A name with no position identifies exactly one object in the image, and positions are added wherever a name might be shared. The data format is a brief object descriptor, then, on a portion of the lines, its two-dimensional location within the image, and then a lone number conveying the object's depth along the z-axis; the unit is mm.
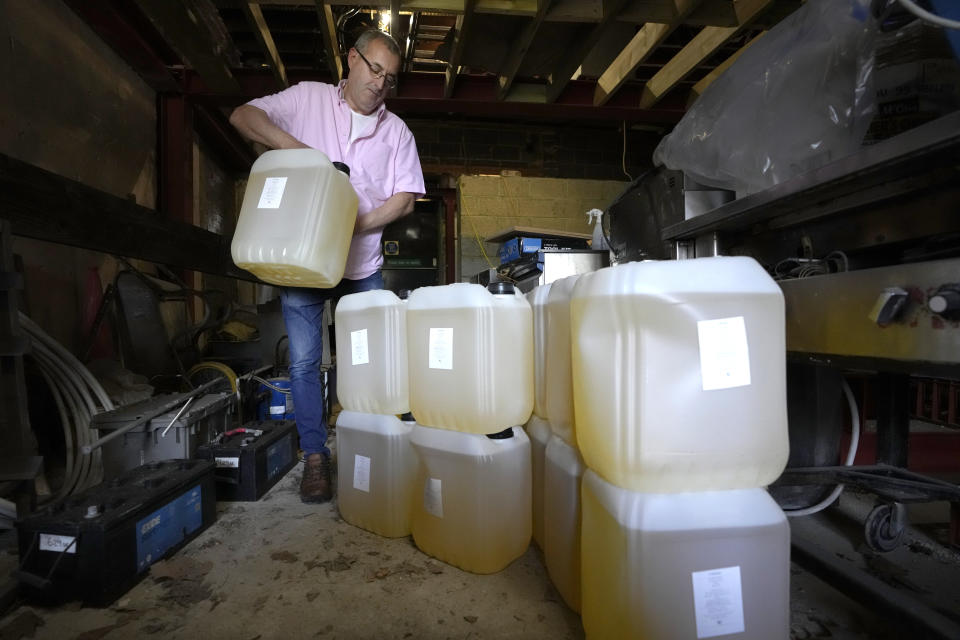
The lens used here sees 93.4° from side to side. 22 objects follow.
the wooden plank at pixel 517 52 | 2307
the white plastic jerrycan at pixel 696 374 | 684
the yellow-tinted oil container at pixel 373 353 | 1274
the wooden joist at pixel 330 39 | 2359
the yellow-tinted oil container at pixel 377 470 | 1267
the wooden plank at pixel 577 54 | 2289
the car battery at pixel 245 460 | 1547
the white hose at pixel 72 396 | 1557
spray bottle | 2719
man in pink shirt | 1591
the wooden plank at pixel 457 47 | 2324
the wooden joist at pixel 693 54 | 2320
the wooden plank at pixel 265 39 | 2423
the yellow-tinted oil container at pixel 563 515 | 954
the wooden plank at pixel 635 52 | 2299
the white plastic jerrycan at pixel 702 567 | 684
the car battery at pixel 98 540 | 972
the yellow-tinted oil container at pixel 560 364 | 991
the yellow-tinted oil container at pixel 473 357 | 1062
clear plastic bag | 965
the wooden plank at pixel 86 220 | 1122
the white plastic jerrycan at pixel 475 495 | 1073
